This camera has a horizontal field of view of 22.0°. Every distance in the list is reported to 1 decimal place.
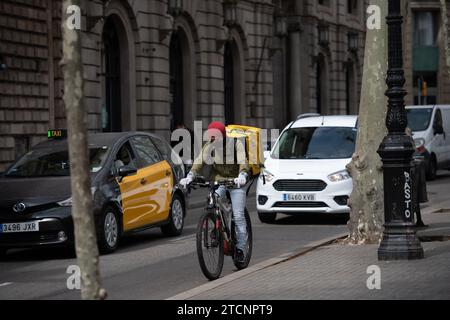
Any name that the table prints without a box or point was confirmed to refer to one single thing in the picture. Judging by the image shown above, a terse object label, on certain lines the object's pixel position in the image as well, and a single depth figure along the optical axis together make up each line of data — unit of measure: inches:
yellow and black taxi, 567.8
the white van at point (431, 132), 1252.5
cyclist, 479.5
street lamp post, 489.1
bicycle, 456.8
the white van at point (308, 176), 733.9
